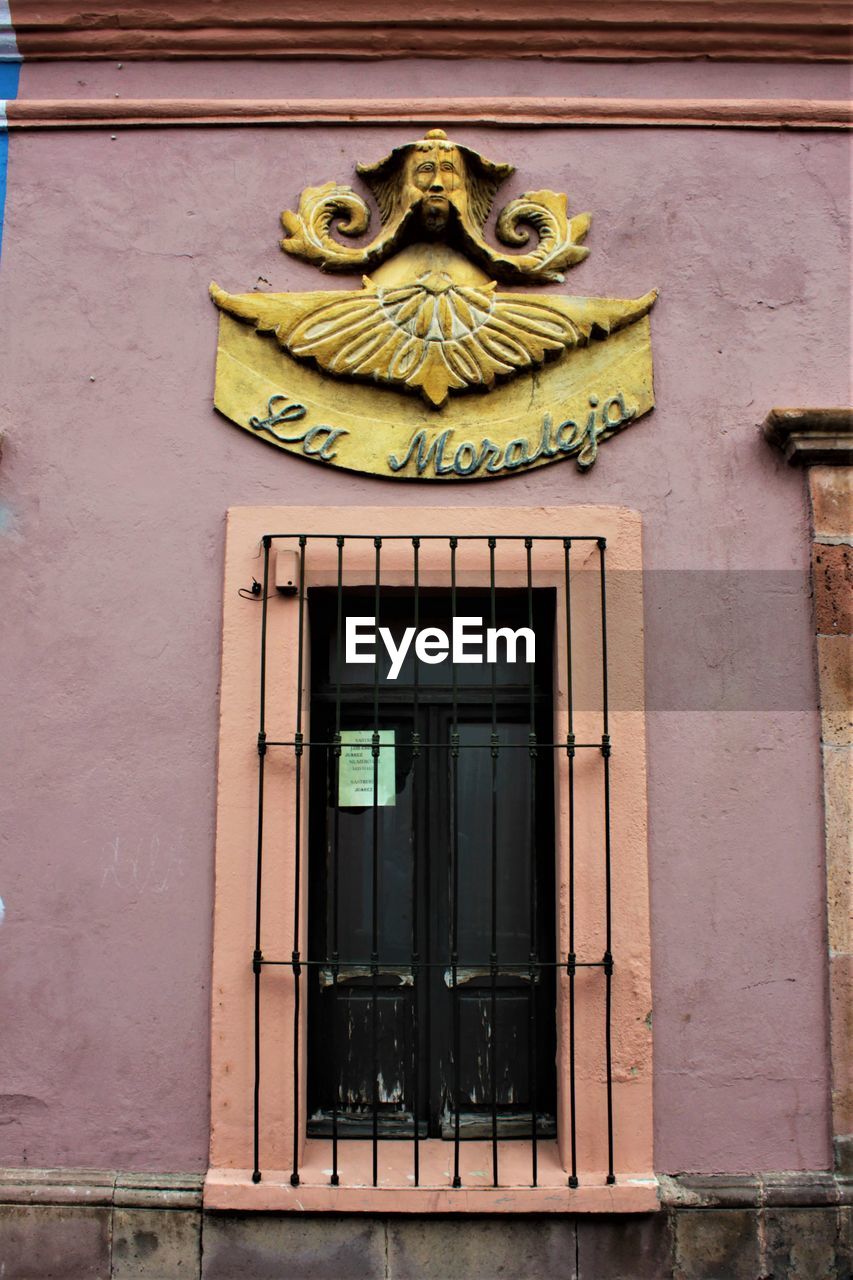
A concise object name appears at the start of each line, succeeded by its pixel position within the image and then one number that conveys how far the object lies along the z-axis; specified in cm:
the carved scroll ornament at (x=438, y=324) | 408
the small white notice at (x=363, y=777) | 409
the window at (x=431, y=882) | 381
